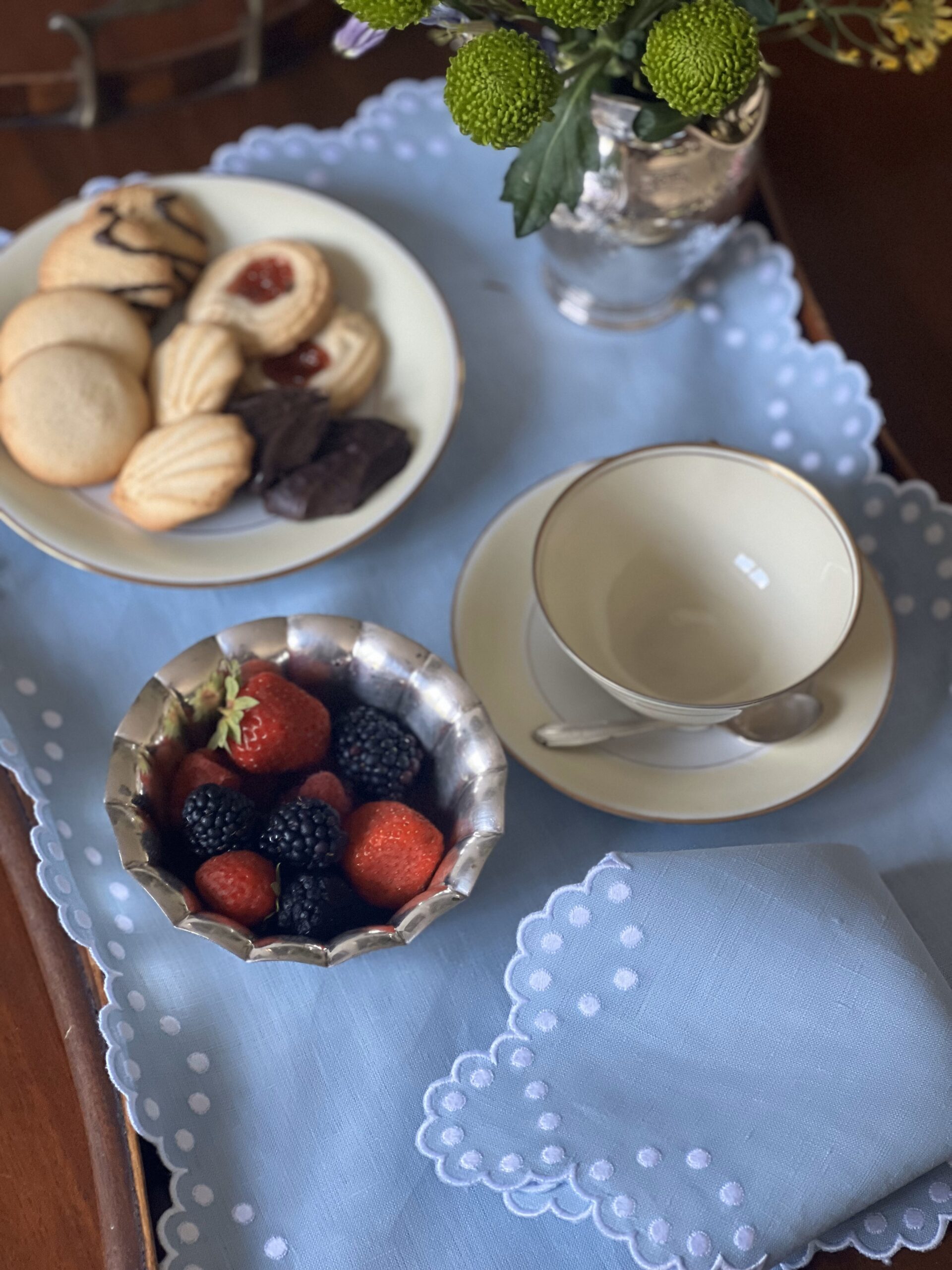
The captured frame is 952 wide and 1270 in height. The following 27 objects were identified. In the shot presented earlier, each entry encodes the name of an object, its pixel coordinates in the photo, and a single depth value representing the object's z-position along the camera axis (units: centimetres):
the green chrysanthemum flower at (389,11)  66
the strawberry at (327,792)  71
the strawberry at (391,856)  70
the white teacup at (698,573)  83
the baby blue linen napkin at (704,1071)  63
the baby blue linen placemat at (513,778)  68
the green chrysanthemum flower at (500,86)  67
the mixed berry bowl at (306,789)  67
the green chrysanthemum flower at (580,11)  64
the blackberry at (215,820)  68
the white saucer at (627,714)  79
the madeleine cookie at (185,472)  88
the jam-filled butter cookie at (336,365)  96
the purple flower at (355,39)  83
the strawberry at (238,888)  67
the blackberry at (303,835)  67
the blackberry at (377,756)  73
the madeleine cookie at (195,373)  91
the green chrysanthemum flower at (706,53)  66
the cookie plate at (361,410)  87
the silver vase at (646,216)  86
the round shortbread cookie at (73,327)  93
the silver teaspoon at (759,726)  80
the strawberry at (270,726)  71
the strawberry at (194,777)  71
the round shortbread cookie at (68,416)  89
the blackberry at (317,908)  67
